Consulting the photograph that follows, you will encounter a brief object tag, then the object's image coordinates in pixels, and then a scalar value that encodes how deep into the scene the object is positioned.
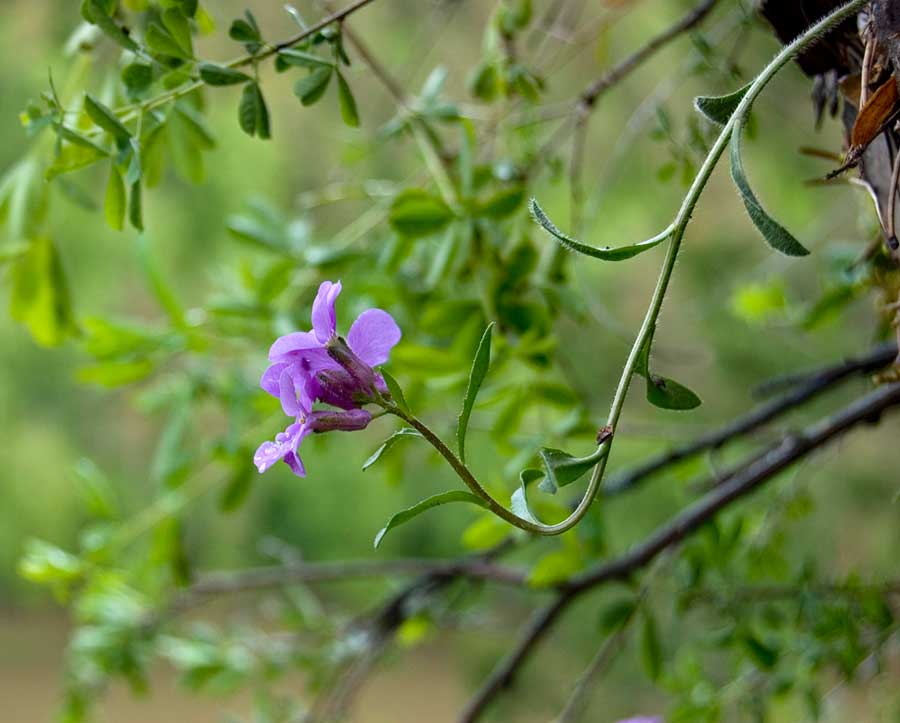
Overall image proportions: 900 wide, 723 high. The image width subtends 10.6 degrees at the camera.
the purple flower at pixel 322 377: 0.64
